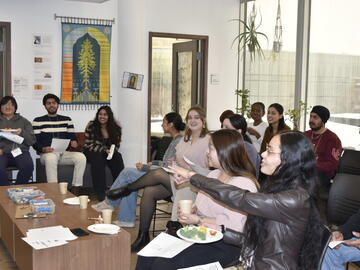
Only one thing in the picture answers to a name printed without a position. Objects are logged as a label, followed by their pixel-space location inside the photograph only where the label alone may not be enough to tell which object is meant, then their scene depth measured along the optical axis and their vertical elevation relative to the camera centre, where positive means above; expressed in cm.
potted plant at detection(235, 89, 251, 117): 725 -12
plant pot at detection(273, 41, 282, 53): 705 +67
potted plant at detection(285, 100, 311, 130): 639 -26
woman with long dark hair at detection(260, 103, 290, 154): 596 -34
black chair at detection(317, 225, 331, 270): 217 -64
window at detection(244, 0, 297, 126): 690 +44
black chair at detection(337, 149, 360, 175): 423 -59
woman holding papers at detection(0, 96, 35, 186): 570 -62
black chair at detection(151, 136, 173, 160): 563 -62
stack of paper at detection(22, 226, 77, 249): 298 -92
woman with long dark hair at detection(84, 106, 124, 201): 610 -61
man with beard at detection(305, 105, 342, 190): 495 -51
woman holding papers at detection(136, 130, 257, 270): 269 -70
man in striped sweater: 593 -64
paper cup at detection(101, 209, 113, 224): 330 -84
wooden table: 300 -100
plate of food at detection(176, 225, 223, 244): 254 -74
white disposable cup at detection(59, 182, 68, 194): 429 -85
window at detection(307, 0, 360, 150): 598 +36
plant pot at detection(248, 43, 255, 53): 734 +68
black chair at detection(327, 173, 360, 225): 363 -77
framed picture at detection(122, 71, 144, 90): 684 +15
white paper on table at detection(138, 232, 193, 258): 259 -84
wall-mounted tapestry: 689 +37
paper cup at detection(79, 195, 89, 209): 377 -84
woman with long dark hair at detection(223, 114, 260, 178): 442 -29
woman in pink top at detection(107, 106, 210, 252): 438 -79
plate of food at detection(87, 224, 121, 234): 321 -90
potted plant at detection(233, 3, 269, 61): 733 +86
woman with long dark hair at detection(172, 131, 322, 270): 211 -48
